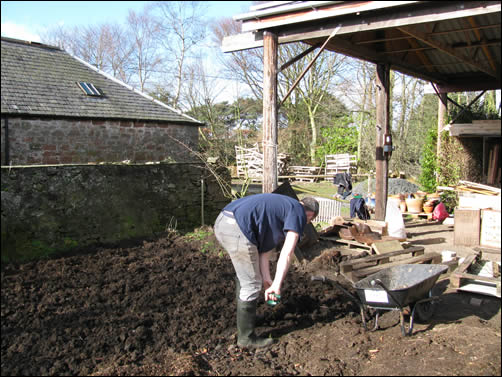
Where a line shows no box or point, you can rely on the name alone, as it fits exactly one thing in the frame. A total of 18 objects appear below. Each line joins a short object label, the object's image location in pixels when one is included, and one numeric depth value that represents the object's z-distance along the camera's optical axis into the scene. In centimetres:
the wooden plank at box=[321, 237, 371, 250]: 685
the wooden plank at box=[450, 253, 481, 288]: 410
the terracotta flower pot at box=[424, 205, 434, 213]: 869
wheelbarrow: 384
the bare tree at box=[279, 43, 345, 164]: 2314
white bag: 724
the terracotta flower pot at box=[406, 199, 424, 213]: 926
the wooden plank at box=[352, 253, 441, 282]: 524
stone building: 1178
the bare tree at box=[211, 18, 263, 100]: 2239
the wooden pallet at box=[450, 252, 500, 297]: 406
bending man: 365
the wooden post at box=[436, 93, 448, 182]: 879
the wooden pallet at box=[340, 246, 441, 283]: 538
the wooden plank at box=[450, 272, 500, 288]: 333
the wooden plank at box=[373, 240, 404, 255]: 644
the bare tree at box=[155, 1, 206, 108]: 1787
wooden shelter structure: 511
